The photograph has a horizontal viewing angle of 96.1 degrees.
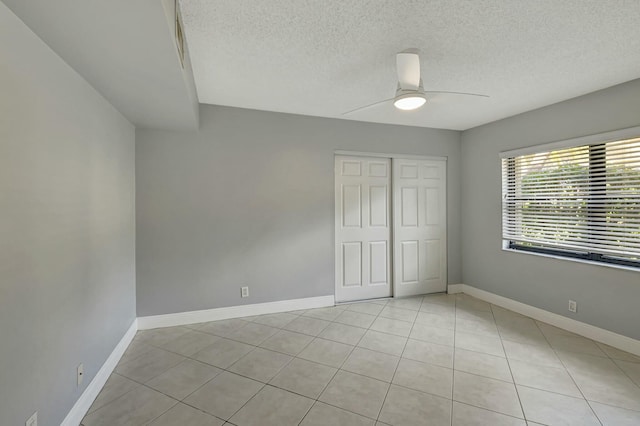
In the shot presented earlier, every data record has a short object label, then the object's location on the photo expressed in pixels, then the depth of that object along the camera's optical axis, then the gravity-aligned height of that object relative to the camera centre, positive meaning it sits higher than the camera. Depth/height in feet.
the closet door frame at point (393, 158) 13.03 +2.62
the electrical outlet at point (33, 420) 4.44 -3.23
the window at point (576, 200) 8.94 +0.38
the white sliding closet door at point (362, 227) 13.10 -0.73
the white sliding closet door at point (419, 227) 13.96 -0.76
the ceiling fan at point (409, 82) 6.95 +3.31
